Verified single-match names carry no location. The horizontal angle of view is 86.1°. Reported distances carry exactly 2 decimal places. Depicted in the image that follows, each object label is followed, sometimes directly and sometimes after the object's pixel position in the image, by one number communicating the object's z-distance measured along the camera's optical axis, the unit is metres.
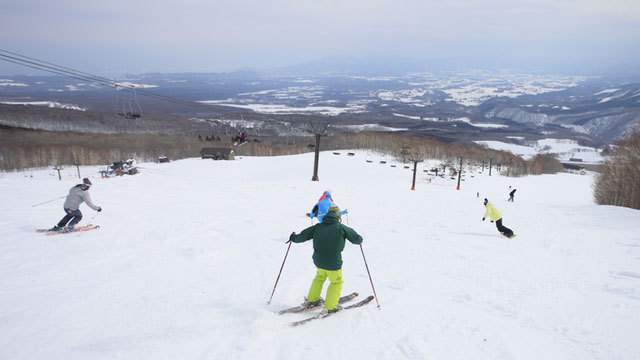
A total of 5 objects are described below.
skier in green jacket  5.16
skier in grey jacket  9.44
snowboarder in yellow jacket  10.69
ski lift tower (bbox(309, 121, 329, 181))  27.85
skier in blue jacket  7.88
